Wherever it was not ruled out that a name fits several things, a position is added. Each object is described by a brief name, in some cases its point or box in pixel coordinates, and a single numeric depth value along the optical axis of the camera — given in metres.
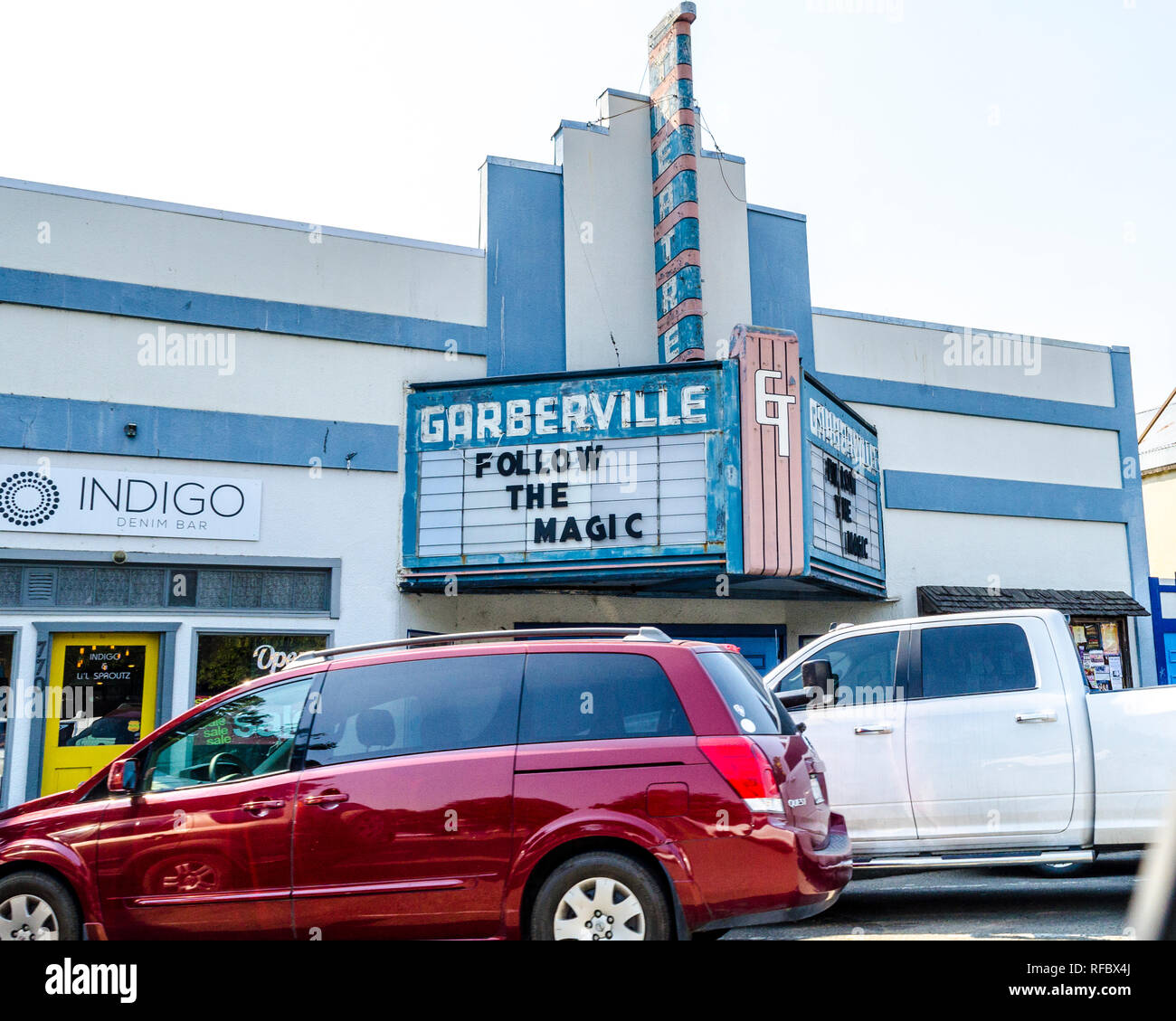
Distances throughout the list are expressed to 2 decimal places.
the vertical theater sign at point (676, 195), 13.70
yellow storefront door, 11.14
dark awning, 15.16
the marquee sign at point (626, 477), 11.67
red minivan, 5.21
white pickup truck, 6.90
